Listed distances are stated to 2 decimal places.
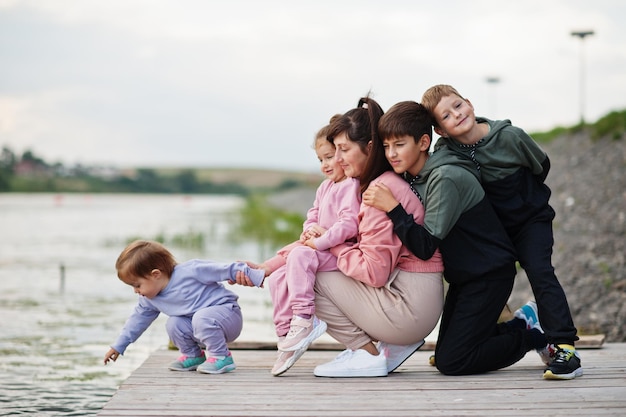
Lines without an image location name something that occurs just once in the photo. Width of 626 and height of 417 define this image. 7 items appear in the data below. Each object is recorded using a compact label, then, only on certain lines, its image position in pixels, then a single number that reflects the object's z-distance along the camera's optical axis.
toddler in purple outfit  4.55
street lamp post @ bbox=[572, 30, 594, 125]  20.89
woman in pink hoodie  4.25
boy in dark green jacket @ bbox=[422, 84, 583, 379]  4.35
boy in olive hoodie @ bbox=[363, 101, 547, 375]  4.25
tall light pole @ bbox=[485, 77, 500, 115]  28.70
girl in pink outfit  4.29
